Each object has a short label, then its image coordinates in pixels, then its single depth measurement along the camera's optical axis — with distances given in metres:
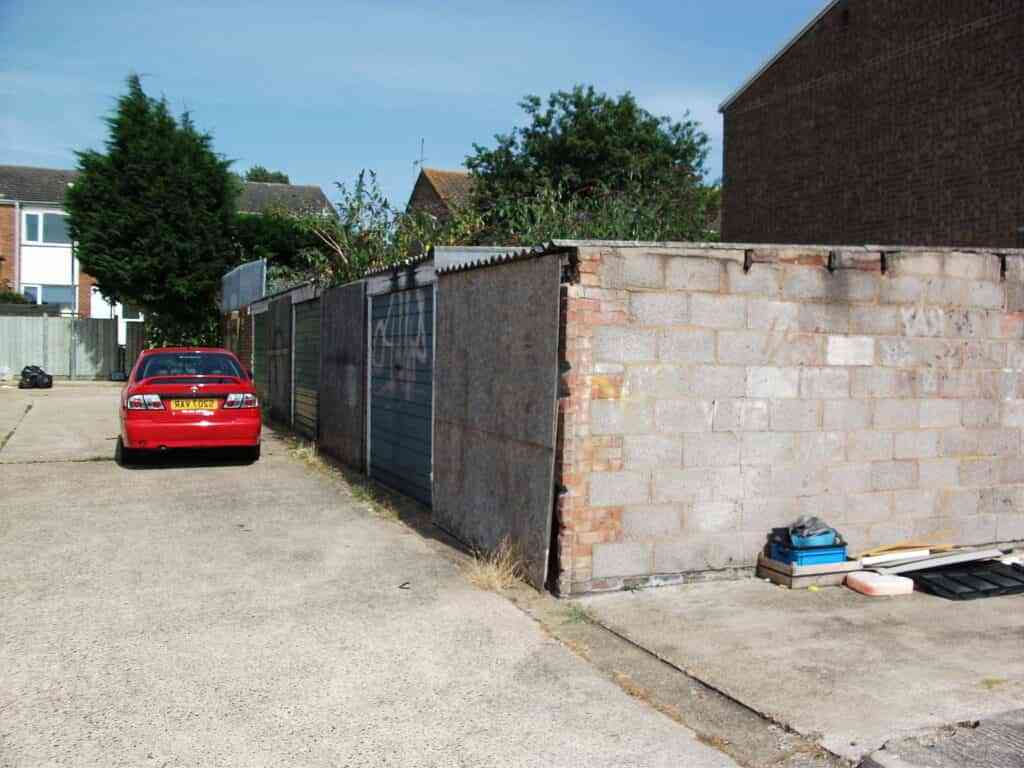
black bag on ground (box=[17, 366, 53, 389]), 26.95
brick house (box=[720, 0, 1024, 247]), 16.22
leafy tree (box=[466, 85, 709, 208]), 36.50
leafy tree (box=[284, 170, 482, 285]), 16.31
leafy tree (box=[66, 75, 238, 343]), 29.31
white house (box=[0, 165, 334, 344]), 40.38
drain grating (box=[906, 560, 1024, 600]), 6.31
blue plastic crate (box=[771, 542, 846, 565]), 6.42
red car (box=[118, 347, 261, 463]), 11.15
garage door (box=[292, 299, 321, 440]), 13.94
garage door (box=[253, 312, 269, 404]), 19.03
